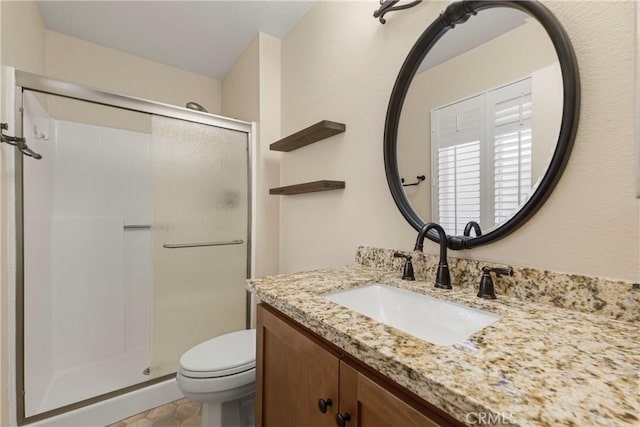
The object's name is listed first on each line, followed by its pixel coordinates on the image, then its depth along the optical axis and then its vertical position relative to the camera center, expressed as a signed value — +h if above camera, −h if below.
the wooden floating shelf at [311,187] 1.40 +0.13
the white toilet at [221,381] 1.18 -0.73
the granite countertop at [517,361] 0.35 -0.24
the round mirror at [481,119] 0.75 +0.30
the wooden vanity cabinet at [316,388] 0.49 -0.39
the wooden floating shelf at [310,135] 1.38 +0.42
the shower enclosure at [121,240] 1.55 -0.20
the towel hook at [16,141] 1.18 +0.30
